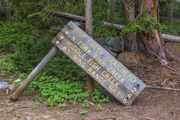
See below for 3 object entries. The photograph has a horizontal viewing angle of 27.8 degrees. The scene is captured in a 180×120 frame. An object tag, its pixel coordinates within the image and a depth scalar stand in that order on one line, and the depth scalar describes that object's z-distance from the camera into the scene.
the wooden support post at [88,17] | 5.62
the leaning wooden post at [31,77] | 5.60
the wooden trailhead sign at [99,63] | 5.35
